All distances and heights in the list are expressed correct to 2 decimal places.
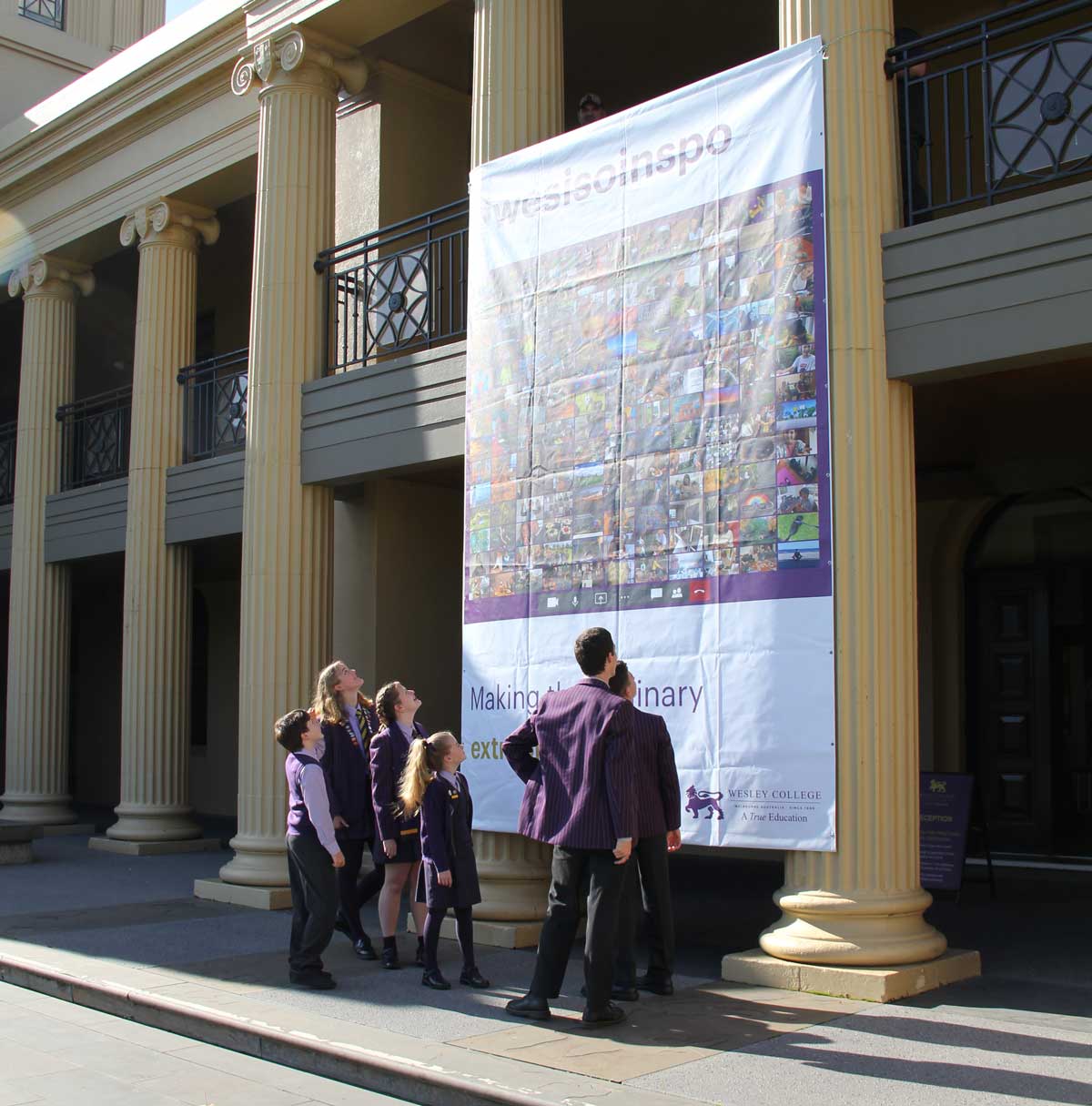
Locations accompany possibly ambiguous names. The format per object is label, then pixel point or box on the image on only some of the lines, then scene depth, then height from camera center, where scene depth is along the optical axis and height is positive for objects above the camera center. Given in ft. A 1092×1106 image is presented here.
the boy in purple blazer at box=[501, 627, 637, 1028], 20.04 -2.11
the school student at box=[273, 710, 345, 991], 23.79 -3.13
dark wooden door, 40.11 -1.01
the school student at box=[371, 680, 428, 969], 25.86 -2.82
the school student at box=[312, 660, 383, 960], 27.25 -2.26
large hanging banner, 23.99 +4.72
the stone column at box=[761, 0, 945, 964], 22.95 +1.86
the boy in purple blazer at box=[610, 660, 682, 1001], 21.59 -2.99
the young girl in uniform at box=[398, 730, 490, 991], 23.73 -3.11
